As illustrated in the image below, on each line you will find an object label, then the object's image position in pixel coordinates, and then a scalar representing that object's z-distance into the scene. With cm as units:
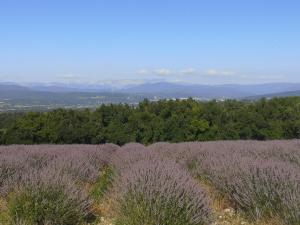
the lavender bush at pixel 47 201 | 435
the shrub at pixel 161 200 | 400
